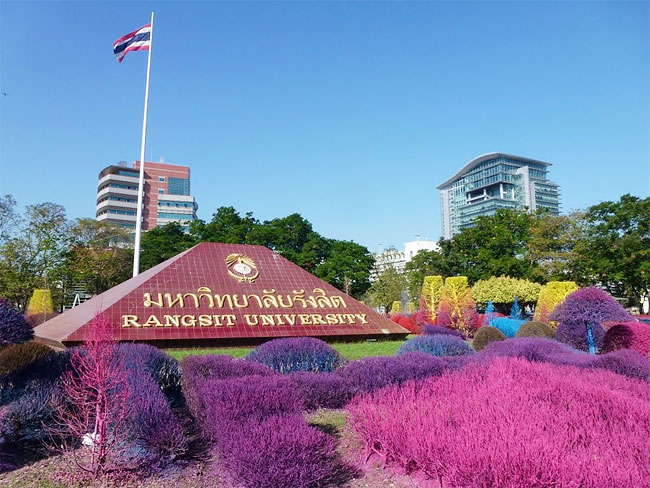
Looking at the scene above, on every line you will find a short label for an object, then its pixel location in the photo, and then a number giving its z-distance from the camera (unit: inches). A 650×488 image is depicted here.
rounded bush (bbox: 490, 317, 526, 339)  814.5
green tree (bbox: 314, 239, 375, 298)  1574.8
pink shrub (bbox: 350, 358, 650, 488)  134.9
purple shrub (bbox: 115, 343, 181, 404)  288.0
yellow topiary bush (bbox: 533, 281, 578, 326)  923.4
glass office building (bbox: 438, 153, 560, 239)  5777.6
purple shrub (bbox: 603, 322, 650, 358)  501.0
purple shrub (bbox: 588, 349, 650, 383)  316.2
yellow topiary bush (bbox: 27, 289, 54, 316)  1054.9
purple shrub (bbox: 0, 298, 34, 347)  237.8
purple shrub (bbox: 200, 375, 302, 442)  191.9
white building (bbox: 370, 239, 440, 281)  4890.8
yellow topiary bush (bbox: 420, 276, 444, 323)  1083.3
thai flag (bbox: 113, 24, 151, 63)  938.7
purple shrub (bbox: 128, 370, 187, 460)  186.4
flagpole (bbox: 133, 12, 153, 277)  1000.2
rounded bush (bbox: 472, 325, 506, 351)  559.2
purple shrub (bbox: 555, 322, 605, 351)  597.0
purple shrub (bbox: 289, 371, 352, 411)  282.7
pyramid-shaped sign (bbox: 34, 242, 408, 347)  546.0
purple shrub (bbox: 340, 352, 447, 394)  299.3
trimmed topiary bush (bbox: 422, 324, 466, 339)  753.3
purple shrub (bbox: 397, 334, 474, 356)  443.2
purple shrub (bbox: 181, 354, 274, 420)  245.9
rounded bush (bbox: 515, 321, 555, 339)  631.2
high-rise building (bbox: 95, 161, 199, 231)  3368.6
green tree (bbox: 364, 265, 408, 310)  1937.7
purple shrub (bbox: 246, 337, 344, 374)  362.0
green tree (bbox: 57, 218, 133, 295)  1336.1
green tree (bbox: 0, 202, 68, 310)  1122.7
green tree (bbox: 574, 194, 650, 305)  1353.3
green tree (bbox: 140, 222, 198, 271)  1626.5
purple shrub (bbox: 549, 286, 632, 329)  501.7
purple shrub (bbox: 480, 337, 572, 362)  378.0
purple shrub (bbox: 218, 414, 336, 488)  153.3
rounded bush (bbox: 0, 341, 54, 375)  259.3
